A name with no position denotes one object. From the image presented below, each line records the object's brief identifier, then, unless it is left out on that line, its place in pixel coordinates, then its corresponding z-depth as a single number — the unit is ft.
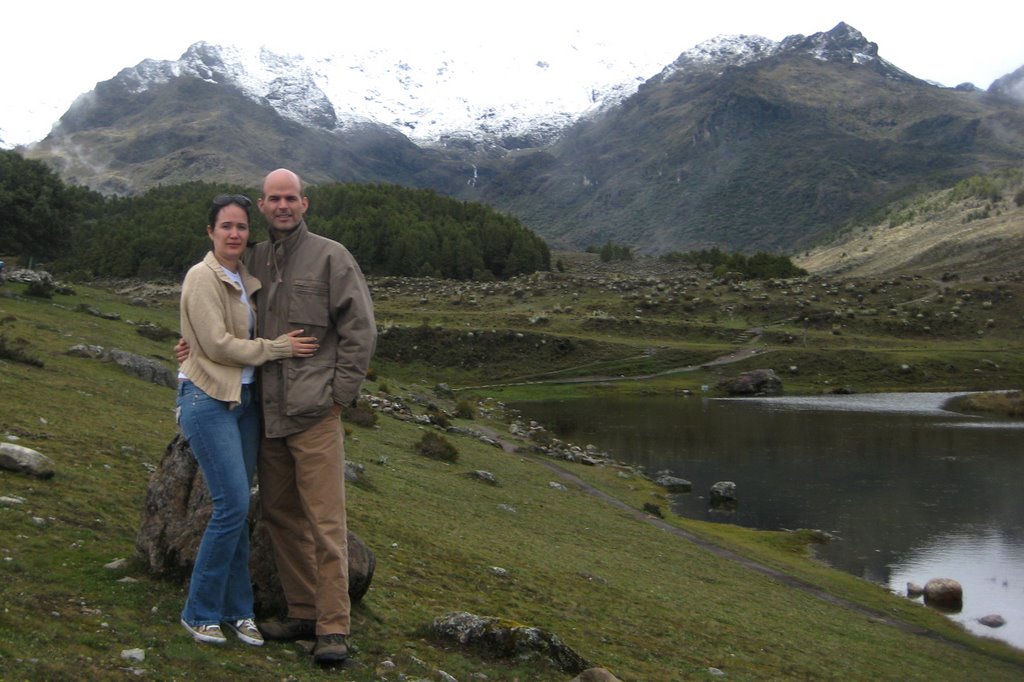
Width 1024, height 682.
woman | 26.35
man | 27.20
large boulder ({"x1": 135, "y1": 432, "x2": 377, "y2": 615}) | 29.63
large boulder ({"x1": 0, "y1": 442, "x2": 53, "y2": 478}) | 38.93
